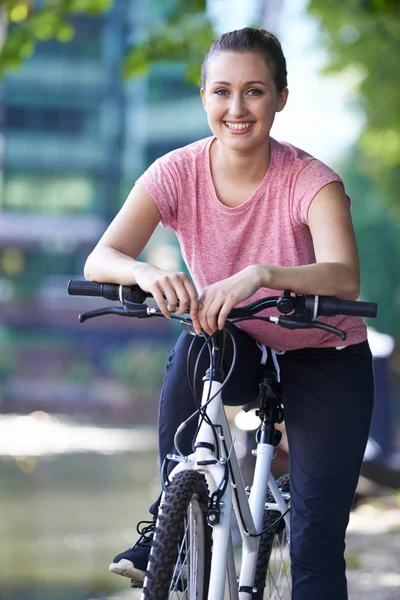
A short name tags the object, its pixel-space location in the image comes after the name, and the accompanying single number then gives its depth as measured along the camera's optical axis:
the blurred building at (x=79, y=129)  55.47
